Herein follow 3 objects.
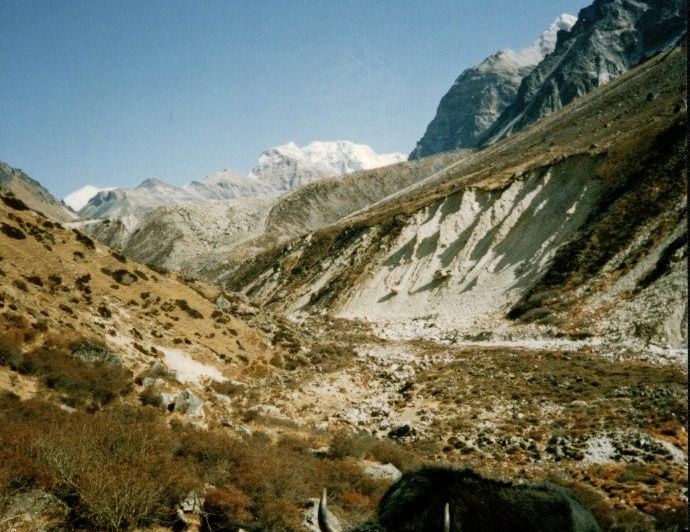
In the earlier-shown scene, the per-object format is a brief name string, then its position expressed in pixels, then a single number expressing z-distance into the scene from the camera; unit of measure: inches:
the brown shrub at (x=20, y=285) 697.0
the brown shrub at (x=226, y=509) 278.6
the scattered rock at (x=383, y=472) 401.0
